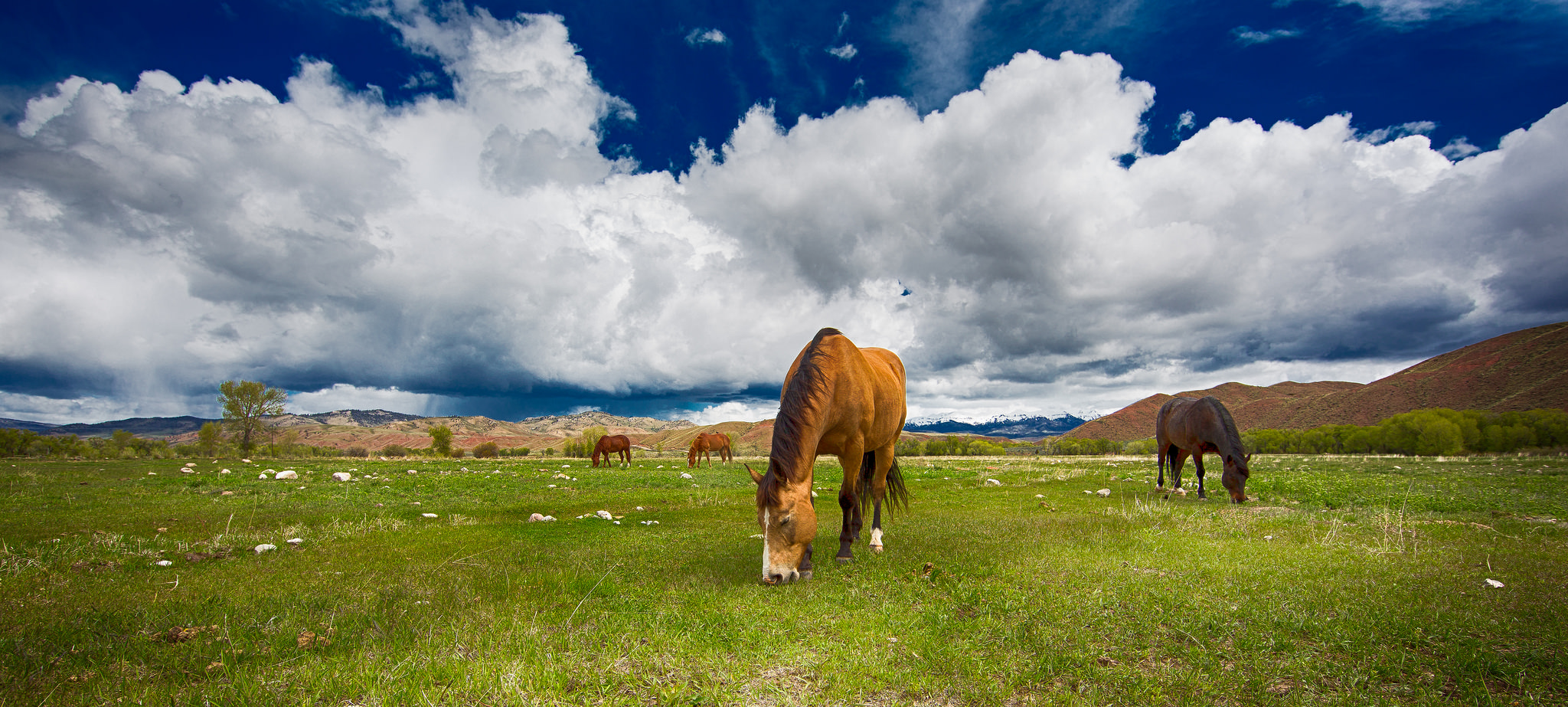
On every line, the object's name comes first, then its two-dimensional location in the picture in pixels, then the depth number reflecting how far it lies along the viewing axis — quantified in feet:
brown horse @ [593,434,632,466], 107.65
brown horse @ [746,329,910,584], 21.83
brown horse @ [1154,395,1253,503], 47.16
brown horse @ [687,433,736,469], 110.42
